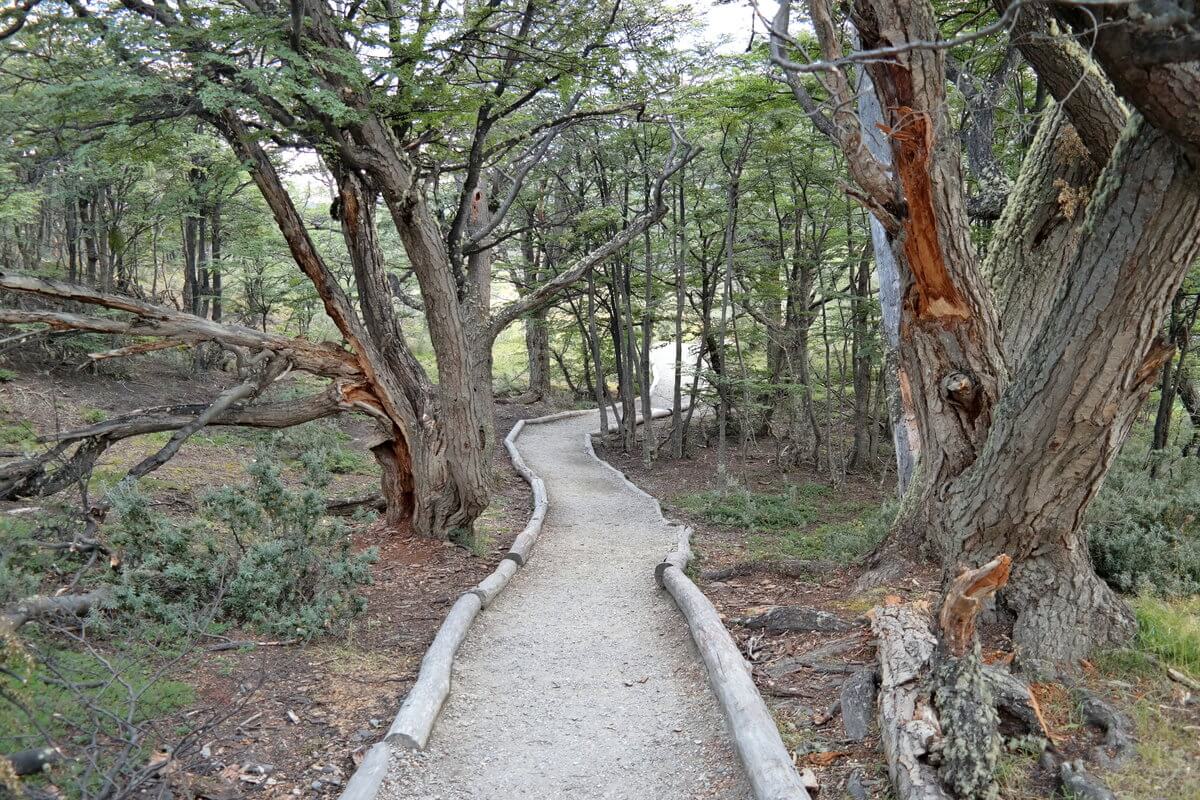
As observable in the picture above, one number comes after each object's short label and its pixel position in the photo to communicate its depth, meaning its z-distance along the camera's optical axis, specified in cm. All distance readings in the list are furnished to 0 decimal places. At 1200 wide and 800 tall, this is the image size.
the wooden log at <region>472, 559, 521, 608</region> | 679
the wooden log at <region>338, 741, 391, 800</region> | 362
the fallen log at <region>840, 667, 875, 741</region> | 410
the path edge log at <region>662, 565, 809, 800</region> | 359
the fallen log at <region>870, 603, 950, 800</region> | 338
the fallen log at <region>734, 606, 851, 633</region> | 547
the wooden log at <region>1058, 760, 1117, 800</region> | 313
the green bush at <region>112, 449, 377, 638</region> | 552
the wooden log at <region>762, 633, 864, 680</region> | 503
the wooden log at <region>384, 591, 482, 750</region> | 419
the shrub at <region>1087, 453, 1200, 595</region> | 543
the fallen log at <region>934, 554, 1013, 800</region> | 326
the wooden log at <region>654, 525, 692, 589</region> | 746
